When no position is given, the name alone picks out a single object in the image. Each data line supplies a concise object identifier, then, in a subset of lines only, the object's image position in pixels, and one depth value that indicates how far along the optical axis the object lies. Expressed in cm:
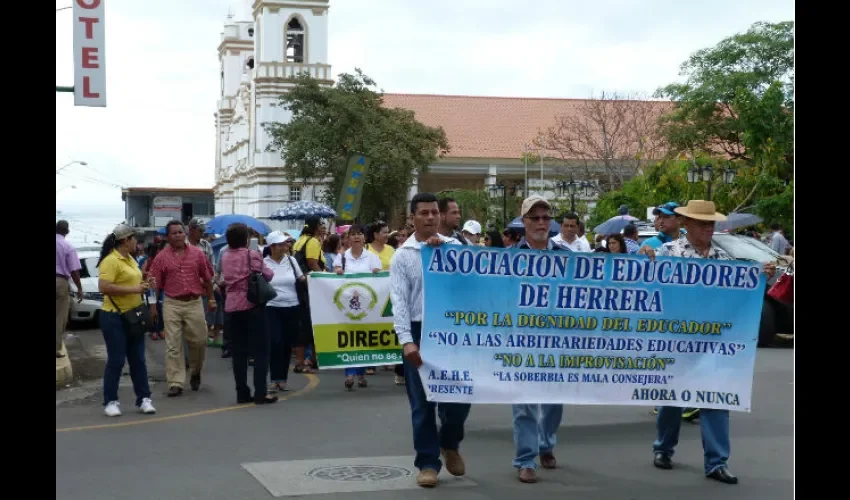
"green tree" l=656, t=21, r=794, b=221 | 5709
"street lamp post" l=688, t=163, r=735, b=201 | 3528
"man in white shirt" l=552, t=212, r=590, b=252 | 1277
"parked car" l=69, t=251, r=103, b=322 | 2322
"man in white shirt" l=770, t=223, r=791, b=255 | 2487
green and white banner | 1248
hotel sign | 1742
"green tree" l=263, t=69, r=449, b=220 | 5556
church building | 7638
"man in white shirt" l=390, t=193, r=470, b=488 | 752
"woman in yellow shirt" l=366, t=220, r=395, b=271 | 1408
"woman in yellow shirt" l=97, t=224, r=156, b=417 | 1089
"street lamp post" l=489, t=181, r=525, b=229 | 4365
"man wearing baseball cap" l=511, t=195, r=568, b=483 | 769
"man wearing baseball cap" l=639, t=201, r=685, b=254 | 1084
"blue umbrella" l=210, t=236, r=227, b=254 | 1889
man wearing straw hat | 768
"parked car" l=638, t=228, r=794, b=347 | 1750
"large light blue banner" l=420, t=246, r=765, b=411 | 754
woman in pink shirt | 1179
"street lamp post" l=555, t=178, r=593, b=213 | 3999
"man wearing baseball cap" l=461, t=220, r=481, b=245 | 1422
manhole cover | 778
